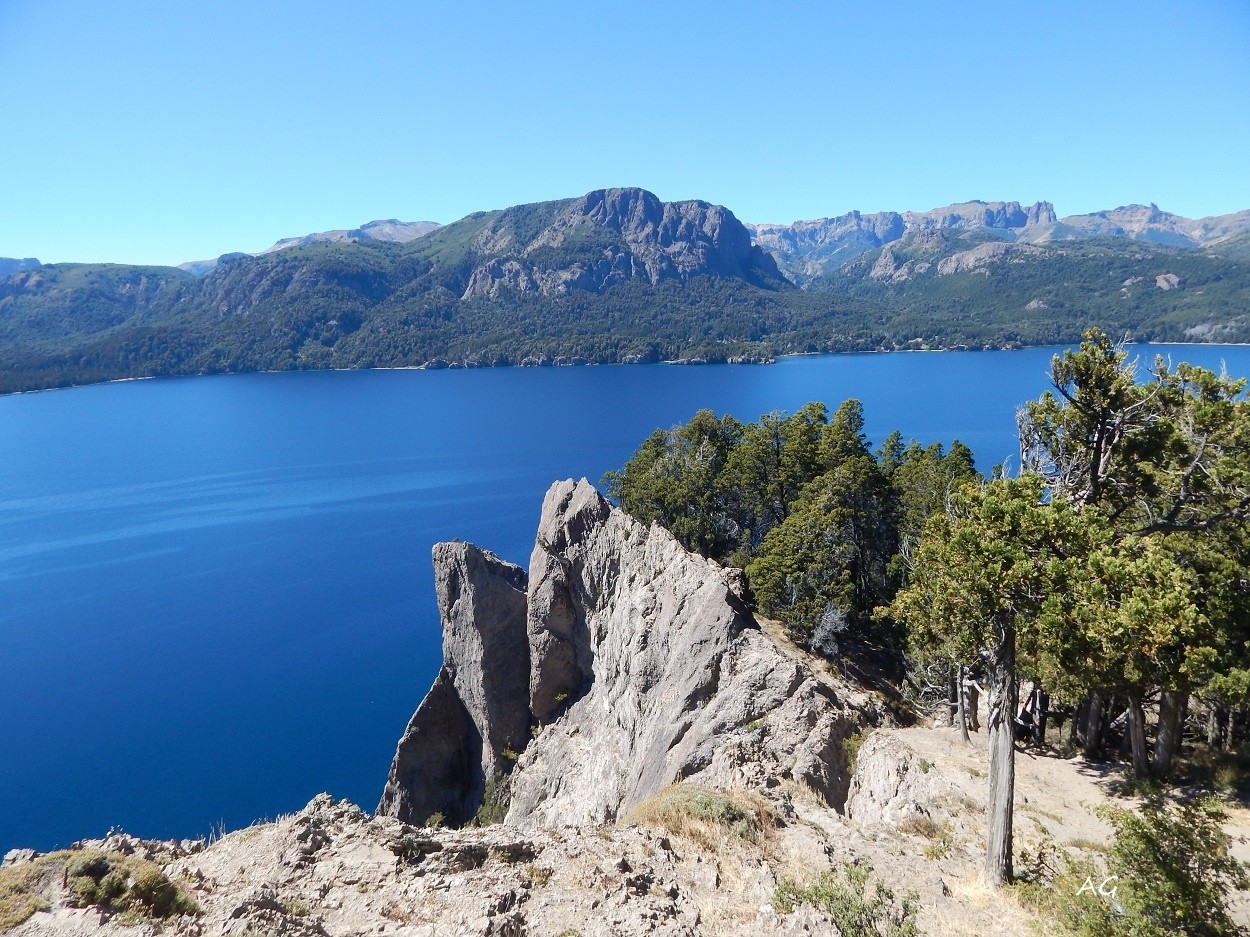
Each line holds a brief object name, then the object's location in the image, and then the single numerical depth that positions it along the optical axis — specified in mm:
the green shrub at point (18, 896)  11836
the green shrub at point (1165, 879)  12141
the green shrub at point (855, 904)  14031
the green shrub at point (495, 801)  38688
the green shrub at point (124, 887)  12562
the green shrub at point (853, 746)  23359
